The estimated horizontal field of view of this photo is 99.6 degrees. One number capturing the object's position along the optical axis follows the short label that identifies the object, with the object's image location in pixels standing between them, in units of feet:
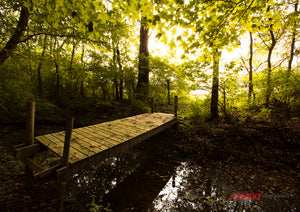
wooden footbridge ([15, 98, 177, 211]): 8.59
